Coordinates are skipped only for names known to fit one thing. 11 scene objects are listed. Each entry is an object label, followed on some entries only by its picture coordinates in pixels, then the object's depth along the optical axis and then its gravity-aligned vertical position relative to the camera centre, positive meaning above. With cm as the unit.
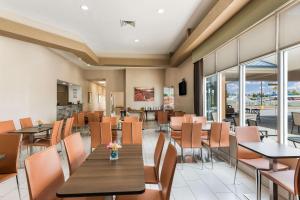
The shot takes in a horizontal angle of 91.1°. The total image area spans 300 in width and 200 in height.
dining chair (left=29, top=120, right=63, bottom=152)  322 -88
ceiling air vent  399 +214
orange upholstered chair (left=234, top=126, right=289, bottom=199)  207 -84
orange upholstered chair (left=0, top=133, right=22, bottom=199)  201 -72
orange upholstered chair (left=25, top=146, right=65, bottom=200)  112 -64
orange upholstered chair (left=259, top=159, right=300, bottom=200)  135 -86
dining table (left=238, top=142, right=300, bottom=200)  167 -63
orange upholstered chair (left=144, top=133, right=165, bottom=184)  172 -89
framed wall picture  854 +34
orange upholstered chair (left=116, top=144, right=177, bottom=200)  117 -69
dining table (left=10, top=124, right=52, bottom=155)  305 -66
